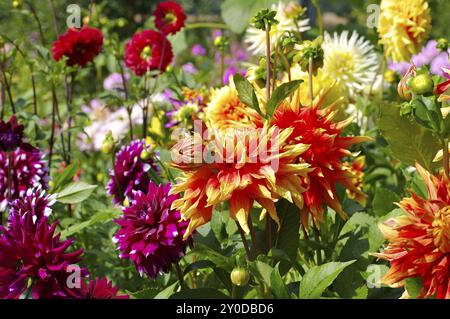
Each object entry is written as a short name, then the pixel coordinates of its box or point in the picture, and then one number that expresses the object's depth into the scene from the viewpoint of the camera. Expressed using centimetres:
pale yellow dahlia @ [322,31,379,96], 162
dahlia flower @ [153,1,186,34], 167
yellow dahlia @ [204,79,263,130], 123
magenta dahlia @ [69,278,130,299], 94
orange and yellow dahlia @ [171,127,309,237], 85
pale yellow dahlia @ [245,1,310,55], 154
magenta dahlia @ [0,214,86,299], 90
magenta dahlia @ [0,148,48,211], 130
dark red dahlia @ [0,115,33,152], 117
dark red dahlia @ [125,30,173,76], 166
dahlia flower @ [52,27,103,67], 157
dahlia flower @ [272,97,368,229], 93
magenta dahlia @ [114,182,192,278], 97
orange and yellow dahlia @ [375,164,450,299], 76
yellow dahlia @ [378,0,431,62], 154
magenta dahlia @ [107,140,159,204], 126
